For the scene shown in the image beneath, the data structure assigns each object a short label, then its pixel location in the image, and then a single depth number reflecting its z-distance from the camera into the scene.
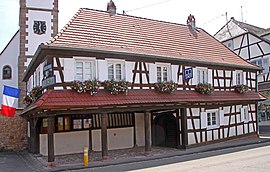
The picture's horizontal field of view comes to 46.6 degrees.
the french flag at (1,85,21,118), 15.74
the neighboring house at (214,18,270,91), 28.98
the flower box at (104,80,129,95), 14.70
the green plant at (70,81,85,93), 13.75
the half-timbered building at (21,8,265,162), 13.89
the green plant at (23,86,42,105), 15.21
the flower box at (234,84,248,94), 20.94
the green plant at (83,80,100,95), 13.93
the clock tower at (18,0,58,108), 24.48
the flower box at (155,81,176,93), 16.52
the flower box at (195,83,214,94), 18.34
